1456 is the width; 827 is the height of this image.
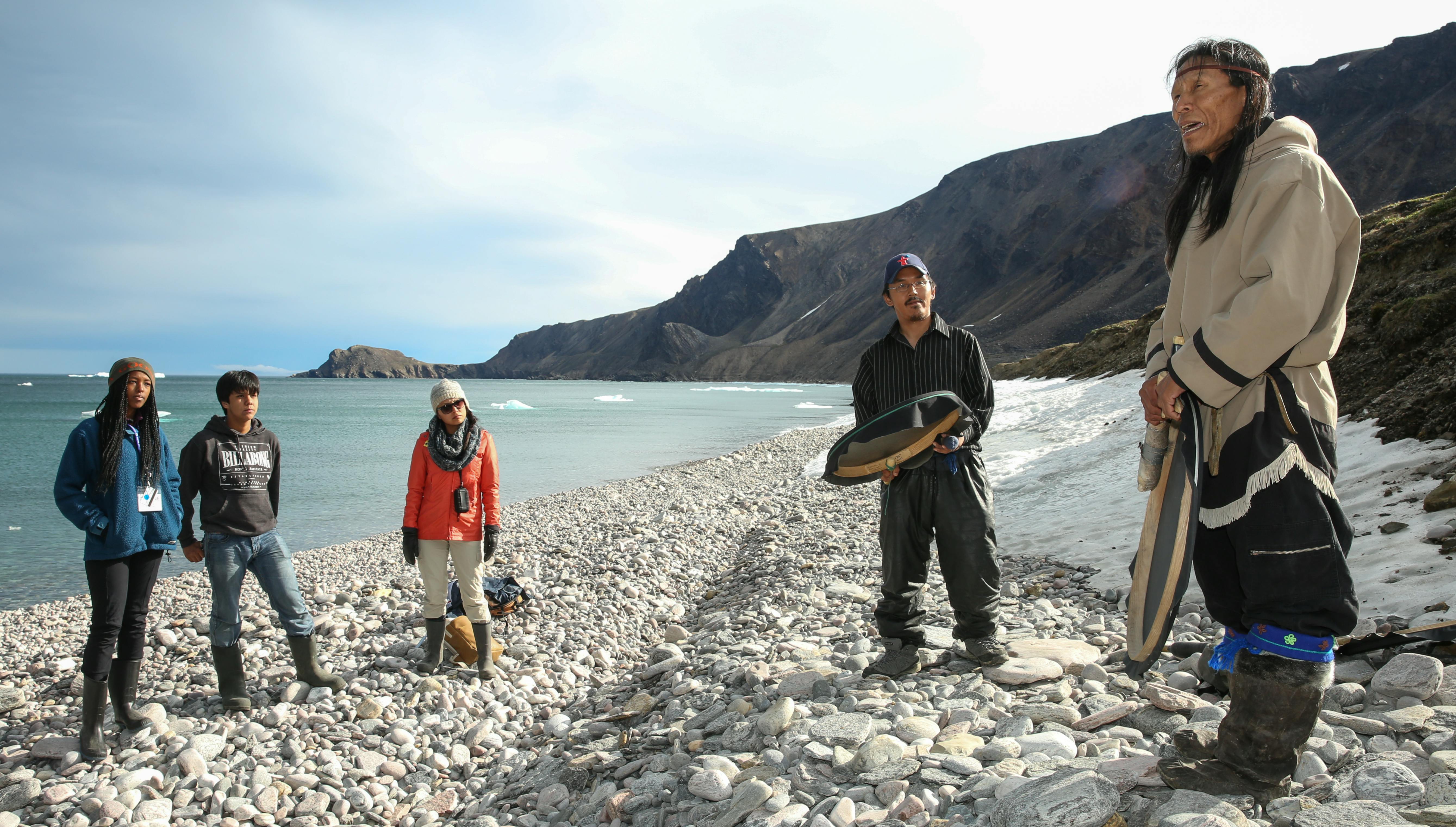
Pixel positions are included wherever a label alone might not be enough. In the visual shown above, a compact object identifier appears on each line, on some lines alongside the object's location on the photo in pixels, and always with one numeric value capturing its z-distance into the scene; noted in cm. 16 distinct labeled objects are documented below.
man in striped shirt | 405
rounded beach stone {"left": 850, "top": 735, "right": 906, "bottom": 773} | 313
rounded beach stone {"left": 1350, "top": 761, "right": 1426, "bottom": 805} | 229
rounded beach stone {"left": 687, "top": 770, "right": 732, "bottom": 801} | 327
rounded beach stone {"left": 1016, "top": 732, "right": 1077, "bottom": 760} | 306
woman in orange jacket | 560
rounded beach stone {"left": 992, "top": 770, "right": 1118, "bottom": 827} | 240
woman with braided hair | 457
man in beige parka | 216
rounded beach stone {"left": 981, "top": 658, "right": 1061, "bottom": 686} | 398
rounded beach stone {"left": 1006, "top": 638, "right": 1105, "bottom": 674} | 421
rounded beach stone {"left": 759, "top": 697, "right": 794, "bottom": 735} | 370
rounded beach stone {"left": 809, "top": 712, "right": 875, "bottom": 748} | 343
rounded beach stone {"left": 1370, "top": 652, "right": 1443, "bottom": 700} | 304
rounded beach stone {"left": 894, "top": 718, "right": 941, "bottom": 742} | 337
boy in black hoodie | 496
